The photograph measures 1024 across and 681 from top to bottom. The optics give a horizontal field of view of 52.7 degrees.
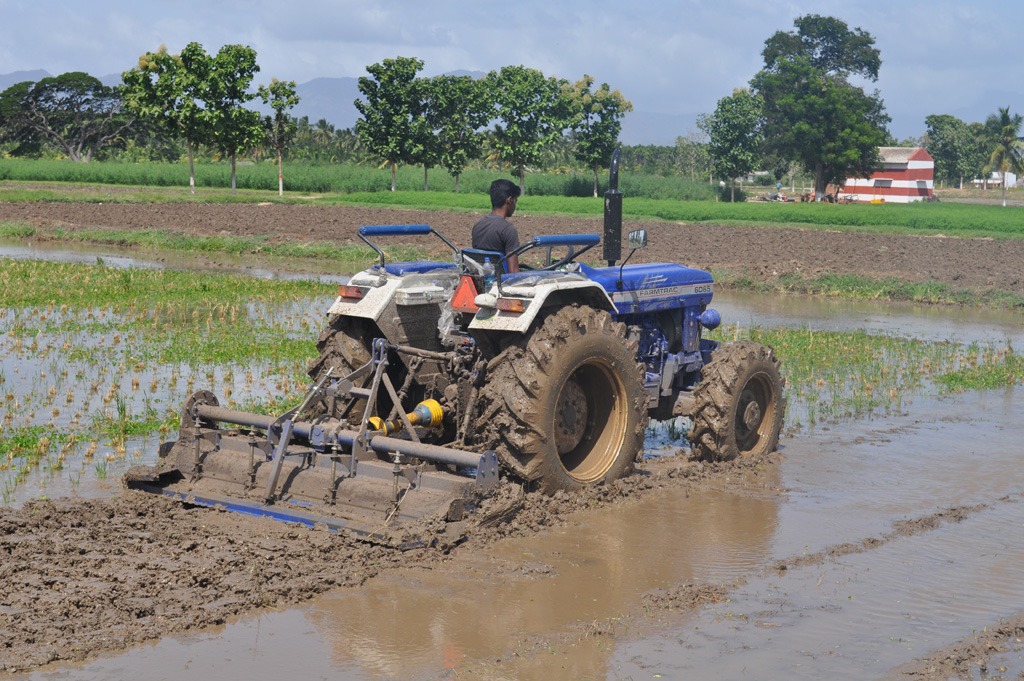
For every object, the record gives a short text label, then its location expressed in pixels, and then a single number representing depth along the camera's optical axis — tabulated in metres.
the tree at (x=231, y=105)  52.06
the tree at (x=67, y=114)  75.12
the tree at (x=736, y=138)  77.69
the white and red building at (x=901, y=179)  83.88
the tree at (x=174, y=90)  51.78
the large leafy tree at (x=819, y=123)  67.12
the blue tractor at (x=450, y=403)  6.32
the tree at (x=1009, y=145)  85.12
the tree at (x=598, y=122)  67.12
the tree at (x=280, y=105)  54.12
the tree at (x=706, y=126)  88.59
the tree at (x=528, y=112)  66.94
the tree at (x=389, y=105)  60.00
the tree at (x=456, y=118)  60.50
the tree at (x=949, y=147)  110.38
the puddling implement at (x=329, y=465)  6.16
